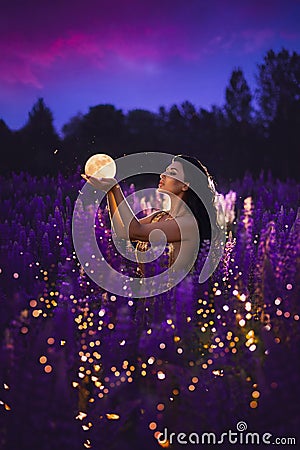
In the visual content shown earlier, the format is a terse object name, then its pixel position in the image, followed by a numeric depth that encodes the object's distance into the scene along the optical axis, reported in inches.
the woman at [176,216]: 103.6
